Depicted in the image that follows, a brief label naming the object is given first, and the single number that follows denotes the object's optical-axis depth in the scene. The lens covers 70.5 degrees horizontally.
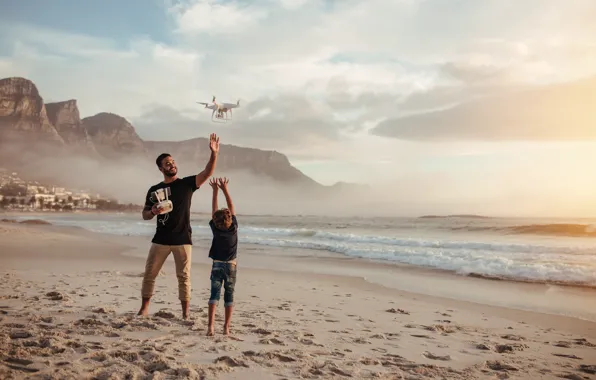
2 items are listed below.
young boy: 5.08
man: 5.43
